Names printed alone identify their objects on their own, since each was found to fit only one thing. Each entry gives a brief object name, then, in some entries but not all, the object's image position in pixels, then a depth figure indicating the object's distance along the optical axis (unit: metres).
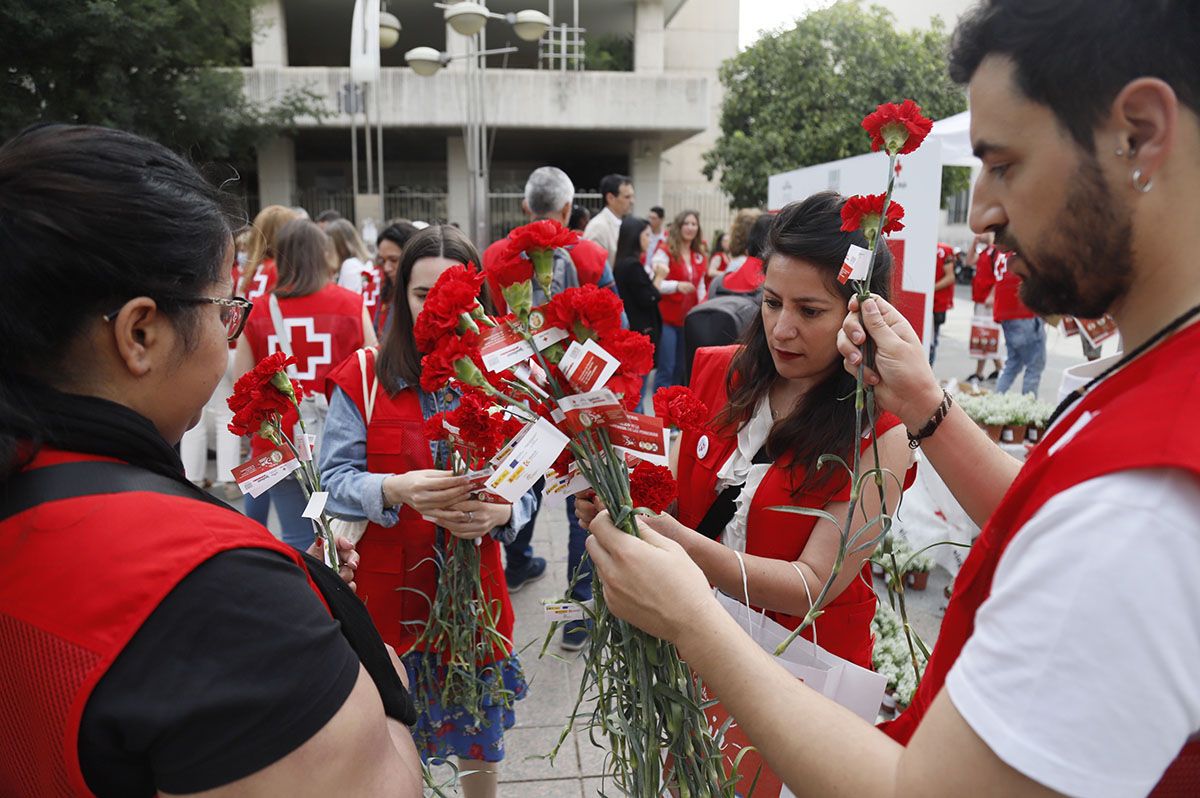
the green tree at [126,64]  9.65
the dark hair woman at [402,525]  2.24
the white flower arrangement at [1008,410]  4.86
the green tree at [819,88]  20.33
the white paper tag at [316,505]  1.69
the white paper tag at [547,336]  1.28
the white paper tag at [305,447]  1.78
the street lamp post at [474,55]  10.77
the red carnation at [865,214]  1.44
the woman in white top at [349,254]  6.11
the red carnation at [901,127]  1.42
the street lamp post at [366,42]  10.15
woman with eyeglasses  0.86
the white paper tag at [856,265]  1.40
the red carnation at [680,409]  1.48
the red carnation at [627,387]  1.29
